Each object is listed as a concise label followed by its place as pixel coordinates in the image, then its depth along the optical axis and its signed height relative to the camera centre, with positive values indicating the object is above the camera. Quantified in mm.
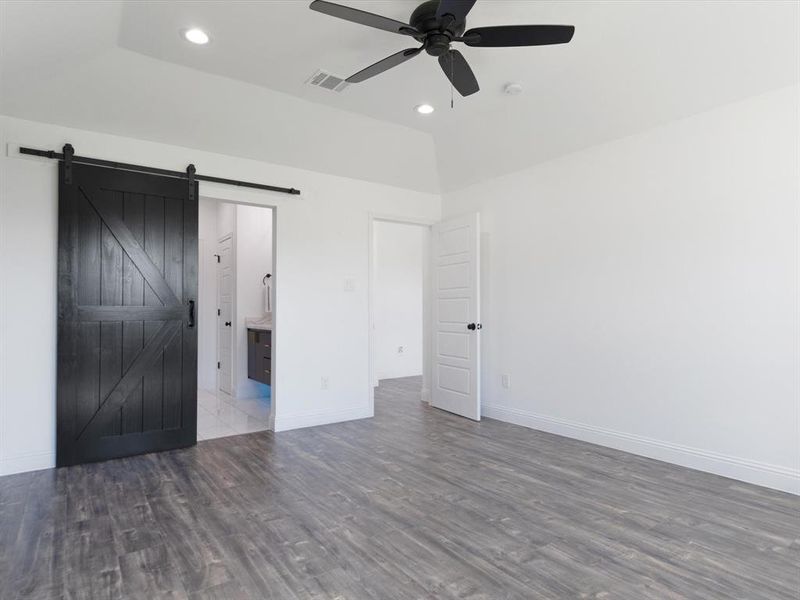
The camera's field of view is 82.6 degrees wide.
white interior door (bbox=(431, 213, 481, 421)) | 4816 -77
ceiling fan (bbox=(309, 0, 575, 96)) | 2158 +1431
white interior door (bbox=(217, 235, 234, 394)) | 6125 -23
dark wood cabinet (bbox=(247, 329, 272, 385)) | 5332 -536
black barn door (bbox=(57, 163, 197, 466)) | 3422 -23
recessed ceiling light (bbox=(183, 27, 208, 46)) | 2877 +1765
